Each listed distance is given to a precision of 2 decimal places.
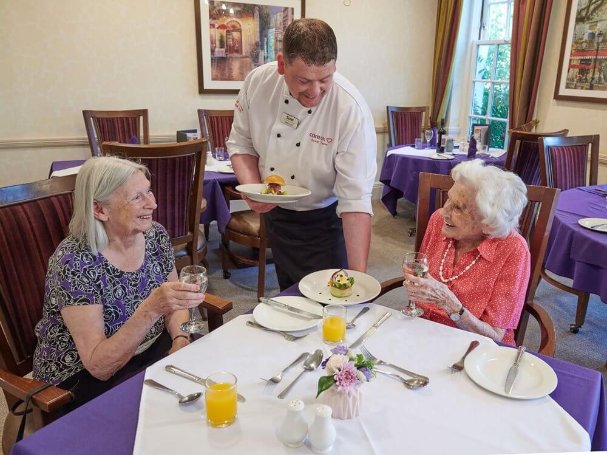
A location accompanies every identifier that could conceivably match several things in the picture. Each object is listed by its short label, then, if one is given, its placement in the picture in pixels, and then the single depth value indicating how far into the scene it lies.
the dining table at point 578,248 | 2.04
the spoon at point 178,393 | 1.02
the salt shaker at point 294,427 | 0.90
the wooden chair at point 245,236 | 3.08
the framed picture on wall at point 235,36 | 4.45
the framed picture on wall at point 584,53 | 3.90
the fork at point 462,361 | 1.15
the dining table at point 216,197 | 3.15
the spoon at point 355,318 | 1.34
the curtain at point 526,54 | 4.29
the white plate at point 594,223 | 2.13
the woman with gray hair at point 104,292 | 1.32
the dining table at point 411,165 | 4.07
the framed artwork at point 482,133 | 4.38
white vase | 0.97
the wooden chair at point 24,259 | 1.41
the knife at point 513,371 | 1.07
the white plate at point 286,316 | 1.31
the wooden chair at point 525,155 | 3.44
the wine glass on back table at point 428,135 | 4.73
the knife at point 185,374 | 1.08
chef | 1.57
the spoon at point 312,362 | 1.13
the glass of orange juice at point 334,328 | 1.25
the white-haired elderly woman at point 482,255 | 1.50
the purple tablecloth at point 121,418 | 0.91
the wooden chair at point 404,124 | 5.31
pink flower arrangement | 0.96
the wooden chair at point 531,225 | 1.57
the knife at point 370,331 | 1.25
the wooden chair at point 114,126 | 4.03
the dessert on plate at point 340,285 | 1.49
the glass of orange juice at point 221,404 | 0.95
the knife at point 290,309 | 1.37
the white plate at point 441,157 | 4.11
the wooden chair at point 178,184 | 2.29
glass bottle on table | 4.41
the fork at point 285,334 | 1.27
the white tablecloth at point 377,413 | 0.91
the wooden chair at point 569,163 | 2.94
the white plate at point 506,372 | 1.06
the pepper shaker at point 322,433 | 0.88
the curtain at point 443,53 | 5.21
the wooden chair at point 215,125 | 4.37
